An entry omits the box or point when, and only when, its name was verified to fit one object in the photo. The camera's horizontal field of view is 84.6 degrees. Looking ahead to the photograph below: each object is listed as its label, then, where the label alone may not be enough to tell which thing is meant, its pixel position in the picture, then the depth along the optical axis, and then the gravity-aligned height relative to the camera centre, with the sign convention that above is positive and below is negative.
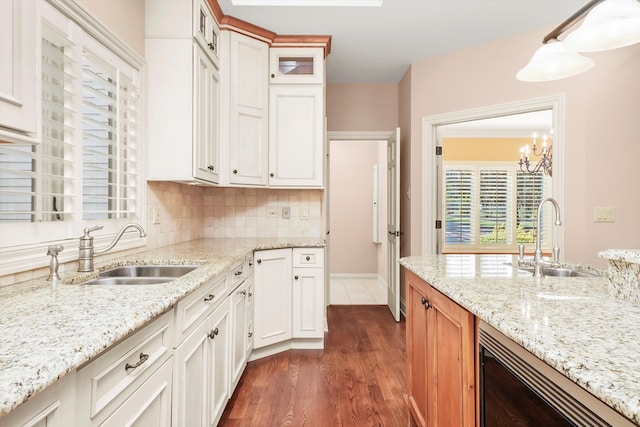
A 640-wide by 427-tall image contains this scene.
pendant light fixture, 1.20 +0.66
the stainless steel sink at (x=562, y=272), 1.63 -0.28
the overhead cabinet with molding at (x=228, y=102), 2.20 +0.82
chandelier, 5.17 +0.87
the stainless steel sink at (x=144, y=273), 1.60 -0.31
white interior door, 3.62 -0.11
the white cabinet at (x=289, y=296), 2.68 -0.67
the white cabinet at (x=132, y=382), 0.78 -0.44
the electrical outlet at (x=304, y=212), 3.32 +0.00
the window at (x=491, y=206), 6.45 +0.12
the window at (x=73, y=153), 1.29 +0.27
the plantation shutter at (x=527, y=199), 6.45 +0.25
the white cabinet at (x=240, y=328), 2.06 -0.76
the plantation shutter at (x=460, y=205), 6.46 +0.14
